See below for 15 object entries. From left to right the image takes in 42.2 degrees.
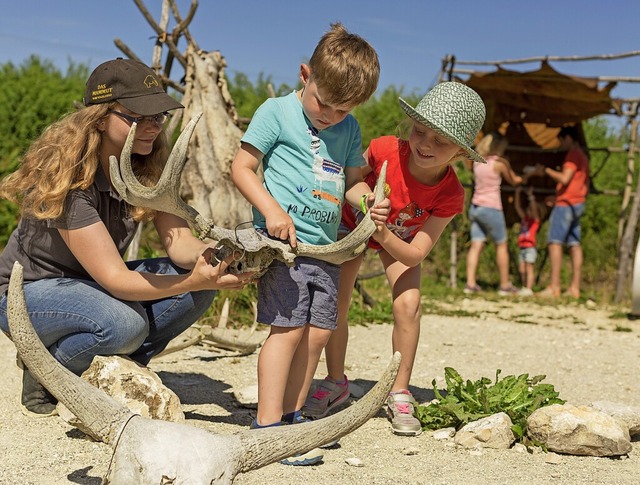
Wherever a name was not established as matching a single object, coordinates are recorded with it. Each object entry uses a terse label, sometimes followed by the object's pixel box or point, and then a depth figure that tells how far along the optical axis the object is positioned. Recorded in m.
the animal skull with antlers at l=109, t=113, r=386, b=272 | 3.12
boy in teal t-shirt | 3.46
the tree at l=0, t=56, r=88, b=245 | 10.10
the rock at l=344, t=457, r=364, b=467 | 3.49
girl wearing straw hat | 3.83
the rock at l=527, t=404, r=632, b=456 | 3.77
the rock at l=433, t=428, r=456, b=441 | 3.95
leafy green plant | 4.04
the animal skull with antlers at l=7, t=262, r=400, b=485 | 2.41
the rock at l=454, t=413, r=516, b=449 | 3.80
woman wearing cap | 3.55
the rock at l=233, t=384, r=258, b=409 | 4.38
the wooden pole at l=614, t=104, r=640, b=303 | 9.73
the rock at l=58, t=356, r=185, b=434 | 3.70
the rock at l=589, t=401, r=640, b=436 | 4.10
